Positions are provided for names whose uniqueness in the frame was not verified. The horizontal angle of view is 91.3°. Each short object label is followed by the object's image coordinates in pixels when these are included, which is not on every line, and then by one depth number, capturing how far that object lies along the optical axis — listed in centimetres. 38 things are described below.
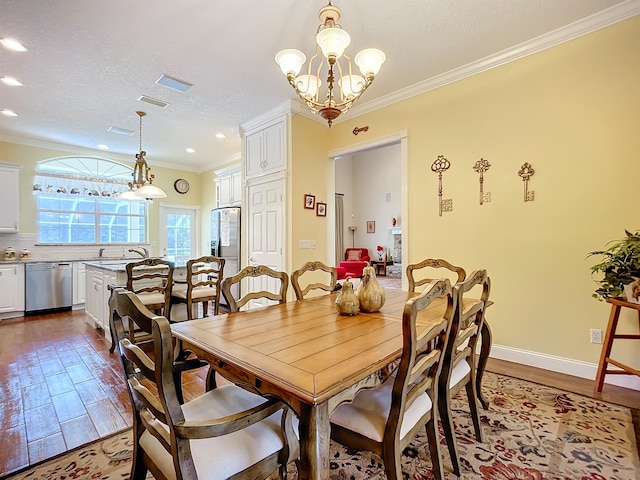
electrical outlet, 255
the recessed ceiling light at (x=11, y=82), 338
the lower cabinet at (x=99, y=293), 353
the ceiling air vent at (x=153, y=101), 385
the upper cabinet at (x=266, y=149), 419
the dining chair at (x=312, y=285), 232
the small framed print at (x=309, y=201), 426
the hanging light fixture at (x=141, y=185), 412
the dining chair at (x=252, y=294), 181
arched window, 565
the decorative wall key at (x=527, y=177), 287
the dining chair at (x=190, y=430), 87
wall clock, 721
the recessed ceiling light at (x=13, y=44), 272
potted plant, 214
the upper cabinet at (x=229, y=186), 583
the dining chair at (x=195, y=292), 314
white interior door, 422
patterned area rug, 156
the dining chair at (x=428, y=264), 257
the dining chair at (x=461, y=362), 146
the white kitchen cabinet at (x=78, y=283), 546
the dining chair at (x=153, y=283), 309
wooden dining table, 98
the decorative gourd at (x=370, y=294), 187
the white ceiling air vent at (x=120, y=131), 495
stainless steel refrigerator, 532
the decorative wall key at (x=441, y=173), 339
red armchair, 901
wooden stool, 226
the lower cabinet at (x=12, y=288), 475
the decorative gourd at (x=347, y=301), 181
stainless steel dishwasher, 500
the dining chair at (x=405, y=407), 112
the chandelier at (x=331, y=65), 194
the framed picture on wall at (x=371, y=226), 1116
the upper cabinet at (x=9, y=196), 493
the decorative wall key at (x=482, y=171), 313
